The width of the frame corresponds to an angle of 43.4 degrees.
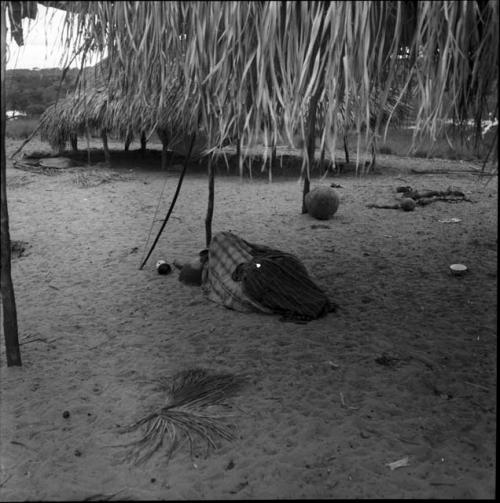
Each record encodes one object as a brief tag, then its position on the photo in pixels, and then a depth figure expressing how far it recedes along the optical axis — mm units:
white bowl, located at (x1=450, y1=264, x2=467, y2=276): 5004
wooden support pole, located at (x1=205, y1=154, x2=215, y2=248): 5255
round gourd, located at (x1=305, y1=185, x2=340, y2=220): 7062
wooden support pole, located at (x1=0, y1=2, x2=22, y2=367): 3080
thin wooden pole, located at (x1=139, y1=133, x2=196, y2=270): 4263
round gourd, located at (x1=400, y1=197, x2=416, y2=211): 7639
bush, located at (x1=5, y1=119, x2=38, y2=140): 13719
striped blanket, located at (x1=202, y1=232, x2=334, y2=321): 4156
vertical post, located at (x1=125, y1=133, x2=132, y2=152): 9904
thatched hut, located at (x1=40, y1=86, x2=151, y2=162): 9609
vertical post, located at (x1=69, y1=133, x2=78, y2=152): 10453
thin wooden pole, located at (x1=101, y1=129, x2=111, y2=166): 10070
